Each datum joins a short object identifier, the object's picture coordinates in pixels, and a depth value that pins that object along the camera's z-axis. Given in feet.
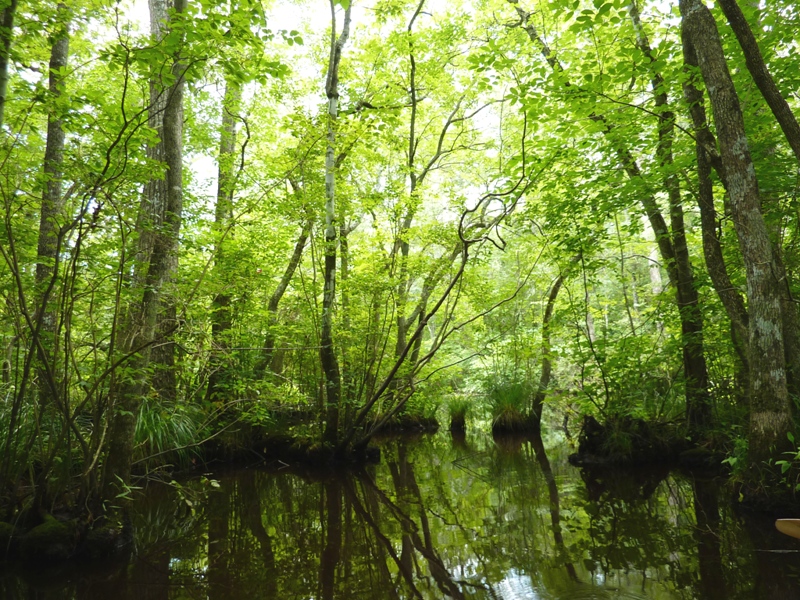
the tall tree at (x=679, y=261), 19.31
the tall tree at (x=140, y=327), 12.26
